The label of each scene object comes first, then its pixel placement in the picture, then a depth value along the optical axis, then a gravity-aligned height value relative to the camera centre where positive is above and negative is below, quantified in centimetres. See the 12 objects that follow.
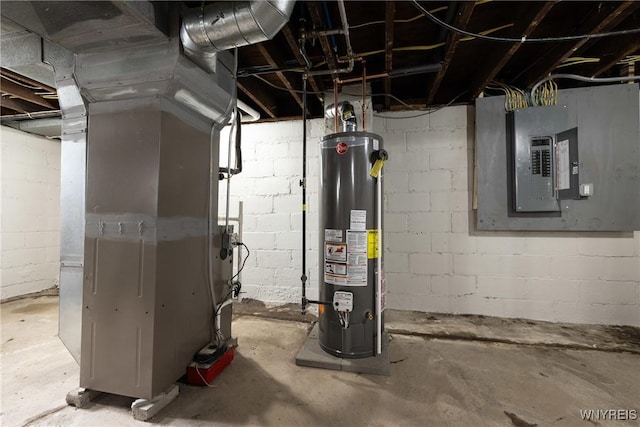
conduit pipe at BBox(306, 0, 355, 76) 142 +115
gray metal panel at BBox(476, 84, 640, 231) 221 +52
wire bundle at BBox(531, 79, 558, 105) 232 +112
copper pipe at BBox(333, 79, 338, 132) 221 +98
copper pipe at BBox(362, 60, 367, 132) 206 +117
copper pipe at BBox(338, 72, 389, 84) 211 +118
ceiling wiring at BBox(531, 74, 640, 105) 215 +118
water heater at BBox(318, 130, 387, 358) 175 -17
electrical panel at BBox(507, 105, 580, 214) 229 +54
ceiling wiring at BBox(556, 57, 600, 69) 200 +124
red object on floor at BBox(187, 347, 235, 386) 153 -89
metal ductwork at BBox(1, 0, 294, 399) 125 +27
